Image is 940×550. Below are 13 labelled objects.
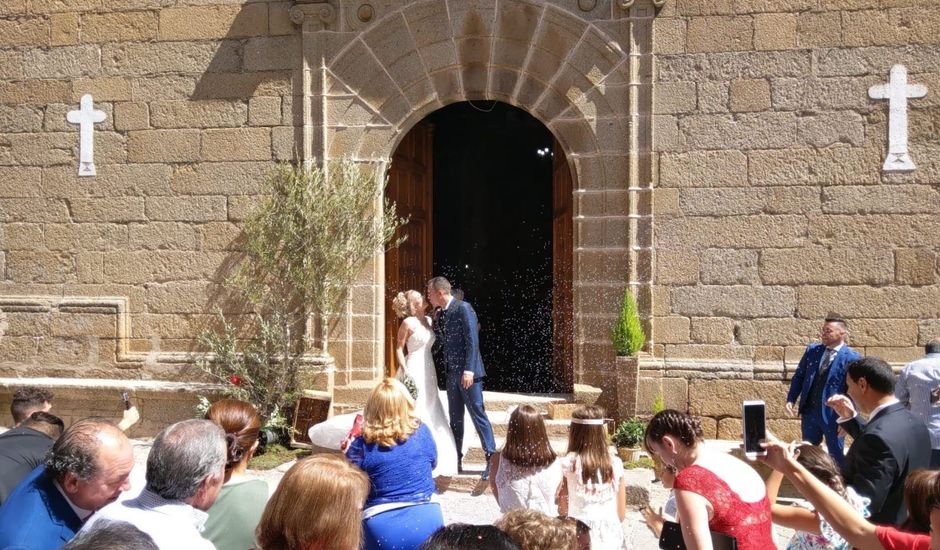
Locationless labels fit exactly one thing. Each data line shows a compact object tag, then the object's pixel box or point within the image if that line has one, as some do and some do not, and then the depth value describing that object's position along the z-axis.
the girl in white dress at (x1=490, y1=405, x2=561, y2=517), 3.96
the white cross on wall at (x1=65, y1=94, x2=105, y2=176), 8.55
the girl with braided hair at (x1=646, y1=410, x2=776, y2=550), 2.79
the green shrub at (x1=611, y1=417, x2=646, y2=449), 7.33
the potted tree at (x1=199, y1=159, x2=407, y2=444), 7.85
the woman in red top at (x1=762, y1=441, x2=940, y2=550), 2.54
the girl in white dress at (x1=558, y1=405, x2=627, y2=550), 3.84
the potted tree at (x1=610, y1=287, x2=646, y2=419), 7.59
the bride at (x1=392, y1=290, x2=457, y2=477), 7.19
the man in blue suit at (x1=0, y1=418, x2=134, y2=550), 2.64
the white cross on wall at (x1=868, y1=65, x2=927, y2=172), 7.45
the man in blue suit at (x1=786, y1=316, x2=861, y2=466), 6.28
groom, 6.82
